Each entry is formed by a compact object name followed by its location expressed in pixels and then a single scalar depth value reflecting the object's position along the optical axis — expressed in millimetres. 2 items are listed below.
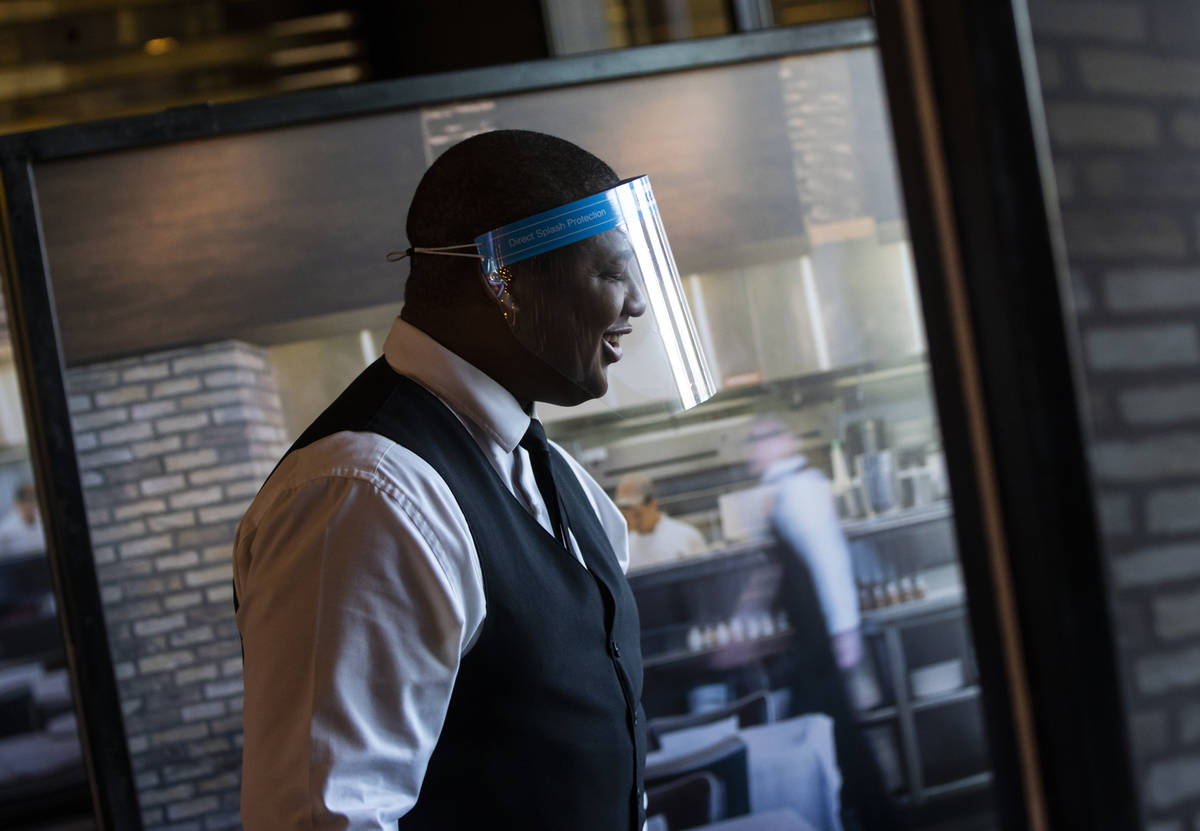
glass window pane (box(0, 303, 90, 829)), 4184
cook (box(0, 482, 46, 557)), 4844
